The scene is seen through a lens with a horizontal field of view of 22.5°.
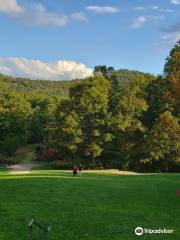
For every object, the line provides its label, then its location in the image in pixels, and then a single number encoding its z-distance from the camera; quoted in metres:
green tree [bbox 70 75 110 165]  56.81
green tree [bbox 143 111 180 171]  52.84
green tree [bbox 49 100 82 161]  55.50
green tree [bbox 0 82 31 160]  63.66
